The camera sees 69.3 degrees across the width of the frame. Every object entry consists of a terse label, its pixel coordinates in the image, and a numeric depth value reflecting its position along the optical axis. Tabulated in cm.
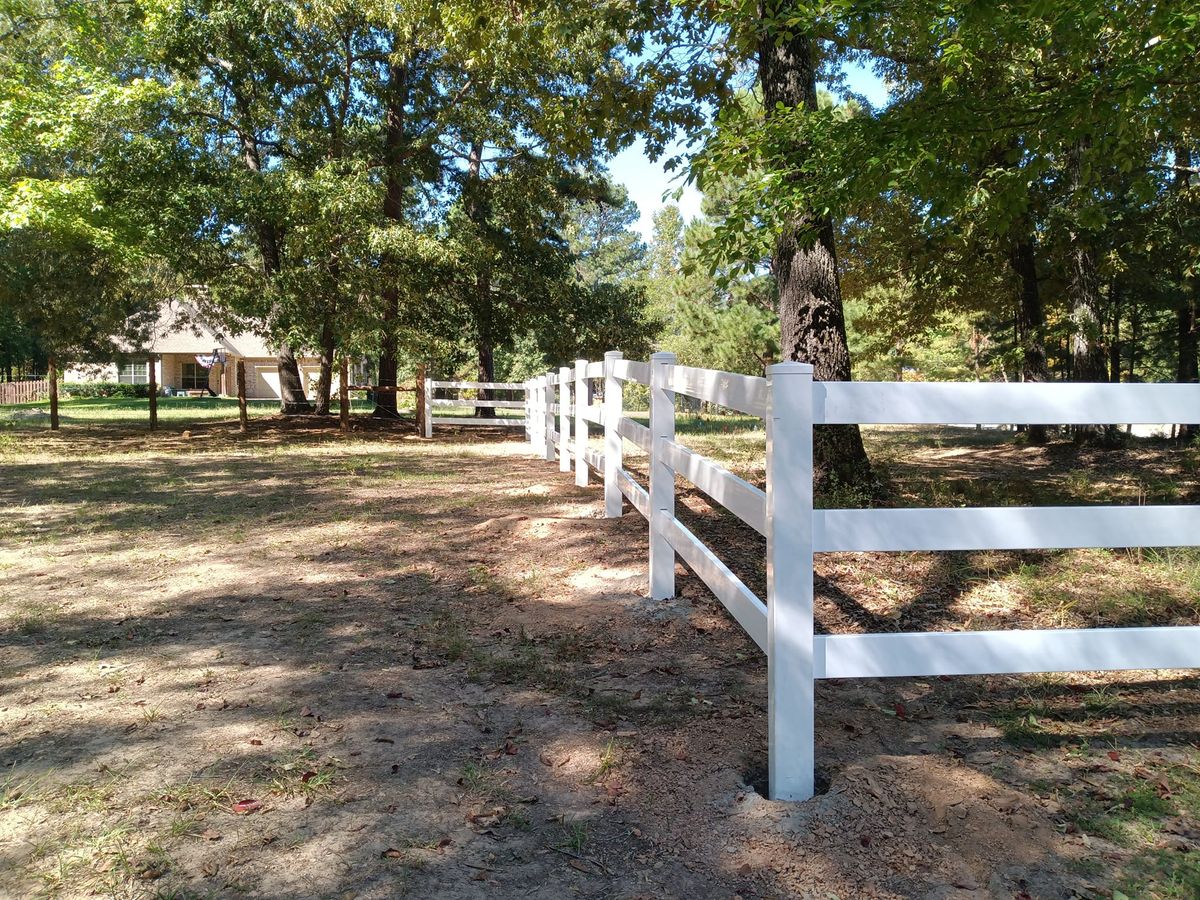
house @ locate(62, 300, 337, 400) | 4875
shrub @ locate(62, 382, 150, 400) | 4600
